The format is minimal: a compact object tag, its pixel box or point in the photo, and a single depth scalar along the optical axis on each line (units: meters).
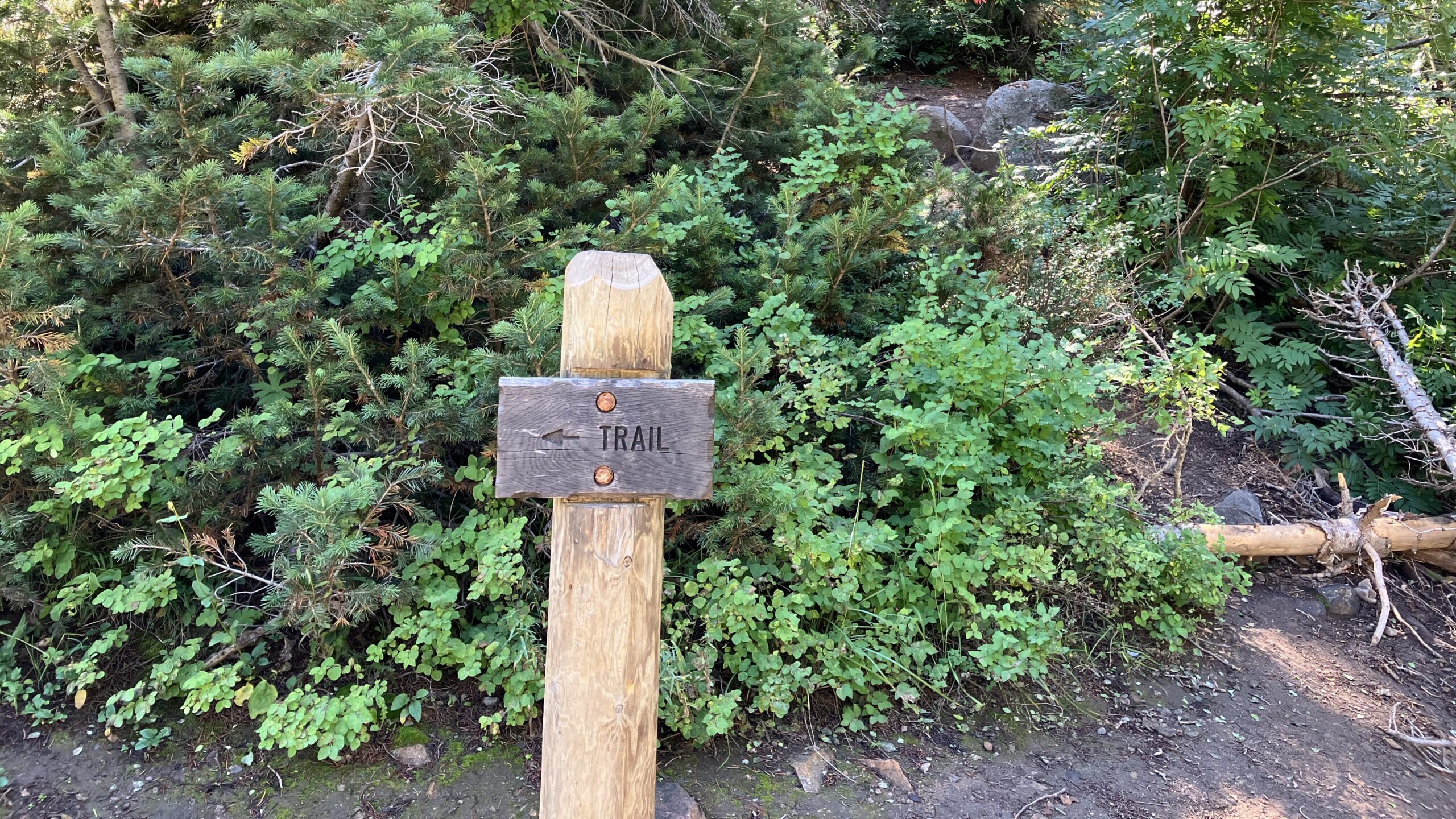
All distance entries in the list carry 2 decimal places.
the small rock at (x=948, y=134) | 8.66
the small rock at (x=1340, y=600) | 4.30
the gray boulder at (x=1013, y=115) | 8.30
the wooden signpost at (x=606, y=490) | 1.78
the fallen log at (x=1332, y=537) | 4.46
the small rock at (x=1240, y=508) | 4.79
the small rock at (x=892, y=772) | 2.89
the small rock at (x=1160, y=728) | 3.28
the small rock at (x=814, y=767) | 2.87
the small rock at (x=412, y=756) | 2.85
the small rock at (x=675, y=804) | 2.68
